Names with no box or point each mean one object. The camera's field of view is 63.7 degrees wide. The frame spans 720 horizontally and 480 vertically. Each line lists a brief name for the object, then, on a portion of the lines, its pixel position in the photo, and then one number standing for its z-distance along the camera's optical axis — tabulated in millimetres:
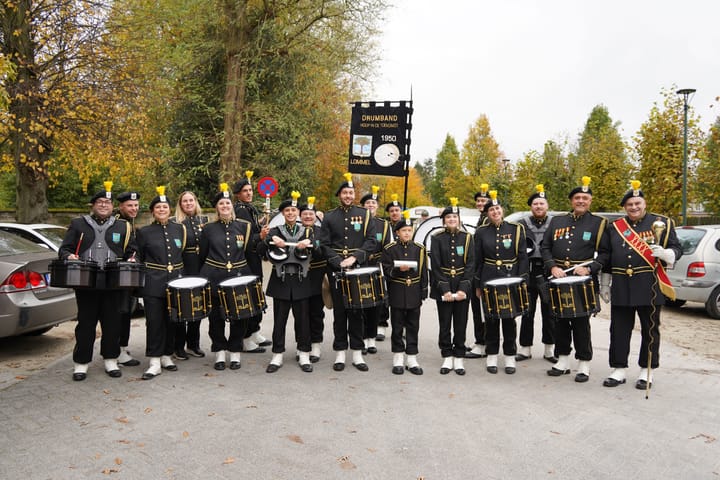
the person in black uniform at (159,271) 6375
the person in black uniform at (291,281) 6590
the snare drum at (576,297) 6098
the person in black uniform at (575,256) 6398
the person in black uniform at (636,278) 6098
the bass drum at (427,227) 9990
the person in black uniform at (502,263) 6691
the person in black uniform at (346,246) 6844
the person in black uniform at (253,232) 7320
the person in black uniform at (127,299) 6605
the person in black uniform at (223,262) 6664
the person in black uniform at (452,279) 6609
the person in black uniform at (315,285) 6893
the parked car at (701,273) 10336
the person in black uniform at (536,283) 7168
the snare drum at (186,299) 6141
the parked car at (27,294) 6617
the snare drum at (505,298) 6316
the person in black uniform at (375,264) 7223
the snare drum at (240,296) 6273
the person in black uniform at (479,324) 7418
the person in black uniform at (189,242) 6926
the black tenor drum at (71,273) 5742
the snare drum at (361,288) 6457
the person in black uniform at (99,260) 6176
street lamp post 19188
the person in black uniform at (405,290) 6660
